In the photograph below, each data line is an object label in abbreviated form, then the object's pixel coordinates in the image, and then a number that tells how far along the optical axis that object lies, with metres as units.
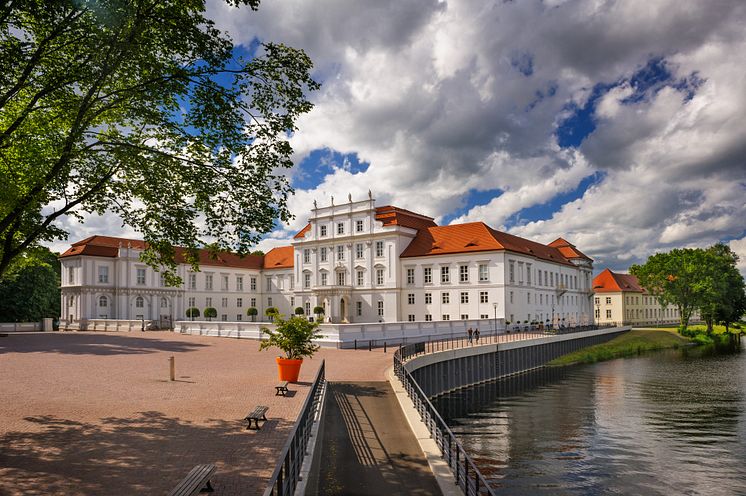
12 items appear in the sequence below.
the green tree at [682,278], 82.62
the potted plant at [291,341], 22.06
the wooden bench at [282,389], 19.48
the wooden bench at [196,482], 8.24
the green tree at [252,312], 80.31
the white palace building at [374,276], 62.97
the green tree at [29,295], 65.81
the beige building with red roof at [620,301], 113.31
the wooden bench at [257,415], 14.35
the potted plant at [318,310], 67.99
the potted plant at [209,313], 73.27
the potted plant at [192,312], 71.00
